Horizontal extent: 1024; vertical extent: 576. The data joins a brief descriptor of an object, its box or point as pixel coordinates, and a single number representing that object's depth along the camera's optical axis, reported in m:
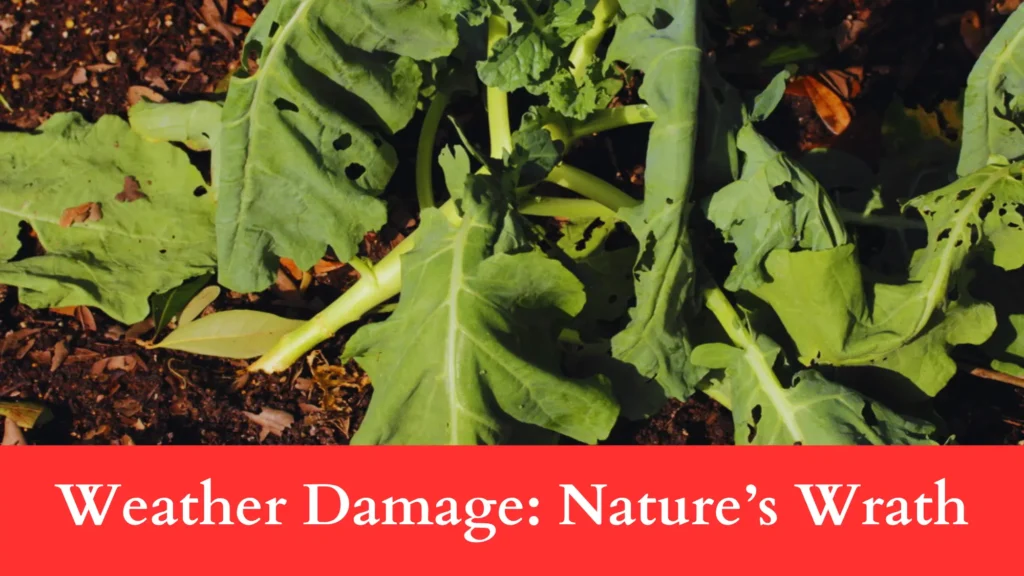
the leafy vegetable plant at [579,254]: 2.51
